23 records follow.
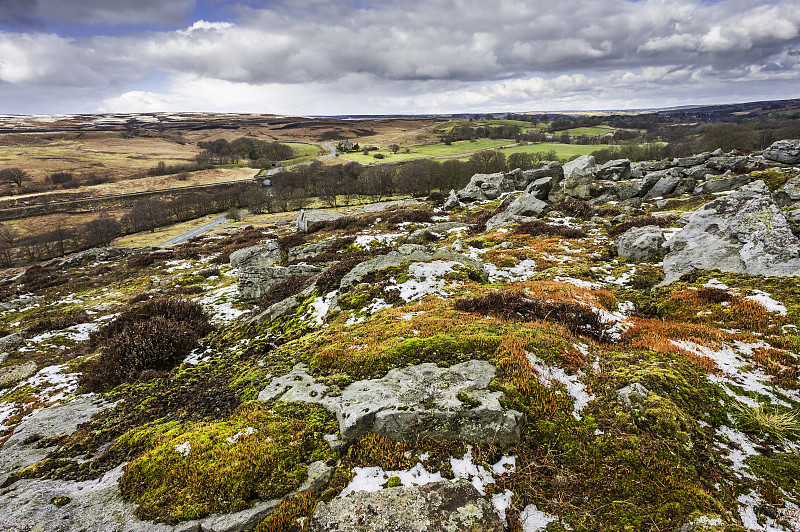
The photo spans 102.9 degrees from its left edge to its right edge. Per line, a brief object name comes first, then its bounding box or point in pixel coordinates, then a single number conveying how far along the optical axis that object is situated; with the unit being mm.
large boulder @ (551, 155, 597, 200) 35250
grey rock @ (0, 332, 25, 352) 13446
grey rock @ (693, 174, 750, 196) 28984
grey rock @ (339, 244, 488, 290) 13066
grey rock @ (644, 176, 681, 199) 33781
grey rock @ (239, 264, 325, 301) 17391
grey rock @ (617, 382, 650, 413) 5047
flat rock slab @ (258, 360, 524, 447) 4873
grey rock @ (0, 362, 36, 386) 10219
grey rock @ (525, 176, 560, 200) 34969
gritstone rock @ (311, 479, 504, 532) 3619
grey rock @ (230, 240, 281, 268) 27647
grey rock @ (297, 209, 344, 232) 44000
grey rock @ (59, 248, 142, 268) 41803
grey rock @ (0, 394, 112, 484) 5668
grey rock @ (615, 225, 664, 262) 16062
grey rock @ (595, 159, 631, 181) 47094
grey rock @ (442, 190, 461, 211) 46594
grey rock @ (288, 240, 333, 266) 27434
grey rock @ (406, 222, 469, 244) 27625
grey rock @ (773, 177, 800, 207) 20422
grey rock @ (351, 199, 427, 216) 57069
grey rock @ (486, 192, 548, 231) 29750
